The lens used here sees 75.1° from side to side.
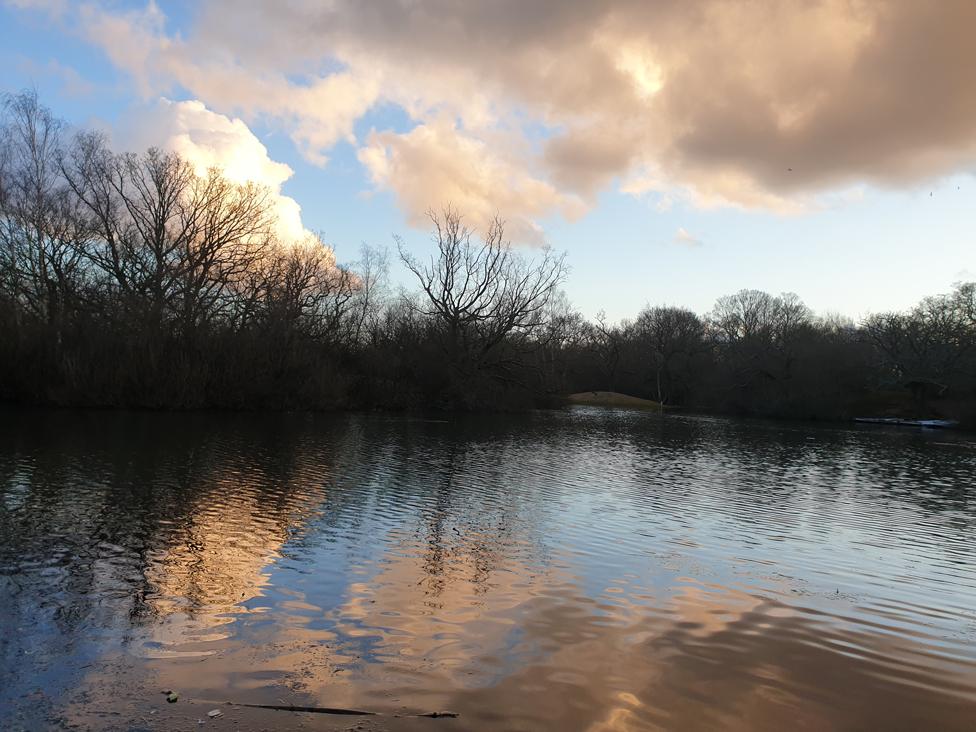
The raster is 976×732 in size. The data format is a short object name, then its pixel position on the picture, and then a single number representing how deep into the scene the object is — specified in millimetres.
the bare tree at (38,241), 34562
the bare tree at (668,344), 96625
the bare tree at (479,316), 51562
